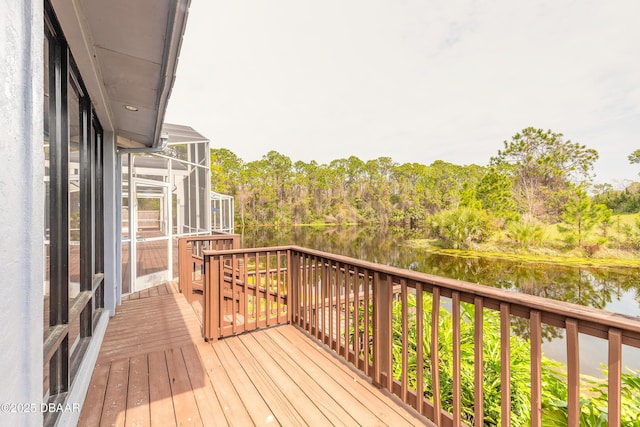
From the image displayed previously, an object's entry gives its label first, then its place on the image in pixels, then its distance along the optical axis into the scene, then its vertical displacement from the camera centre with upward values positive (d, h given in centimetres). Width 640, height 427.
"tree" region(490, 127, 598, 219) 2086 +322
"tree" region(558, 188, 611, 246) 1520 -43
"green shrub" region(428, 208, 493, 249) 1717 -88
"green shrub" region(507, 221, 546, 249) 1596 -126
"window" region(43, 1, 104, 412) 152 +0
